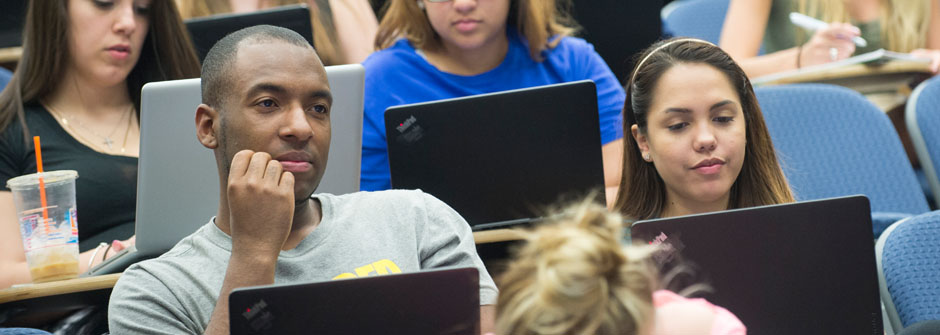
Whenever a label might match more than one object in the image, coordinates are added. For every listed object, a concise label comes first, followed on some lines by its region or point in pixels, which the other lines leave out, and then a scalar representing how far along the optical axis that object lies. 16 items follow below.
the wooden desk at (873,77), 6.13
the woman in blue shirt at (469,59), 5.79
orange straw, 5.24
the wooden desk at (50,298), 5.14
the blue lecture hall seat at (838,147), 5.73
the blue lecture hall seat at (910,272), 5.05
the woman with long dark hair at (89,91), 5.60
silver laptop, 5.17
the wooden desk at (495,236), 5.28
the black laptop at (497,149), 5.32
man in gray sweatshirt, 4.86
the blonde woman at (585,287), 4.01
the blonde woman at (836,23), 6.29
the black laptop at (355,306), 4.61
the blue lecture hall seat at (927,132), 5.71
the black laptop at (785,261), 4.81
